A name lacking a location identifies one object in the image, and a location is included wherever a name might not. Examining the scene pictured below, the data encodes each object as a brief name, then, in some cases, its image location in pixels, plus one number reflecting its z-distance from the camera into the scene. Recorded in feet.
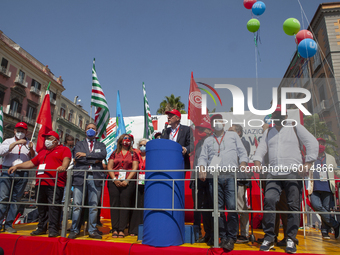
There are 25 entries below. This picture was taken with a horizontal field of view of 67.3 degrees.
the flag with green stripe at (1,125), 24.29
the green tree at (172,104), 96.43
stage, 10.69
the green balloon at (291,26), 29.09
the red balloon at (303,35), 28.19
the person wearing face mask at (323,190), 15.69
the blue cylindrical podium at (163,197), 11.35
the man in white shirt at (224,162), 11.78
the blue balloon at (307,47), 26.23
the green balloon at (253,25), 30.89
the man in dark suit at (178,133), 15.15
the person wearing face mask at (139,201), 15.38
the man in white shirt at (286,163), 11.19
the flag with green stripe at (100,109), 24.32
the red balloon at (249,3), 31.94
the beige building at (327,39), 68.51
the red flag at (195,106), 15.74
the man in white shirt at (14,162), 15.01
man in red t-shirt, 13.85
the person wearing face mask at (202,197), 12.74
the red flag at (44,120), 22.08
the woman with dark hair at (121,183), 14.44
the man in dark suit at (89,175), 13.74
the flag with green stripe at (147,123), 28.37
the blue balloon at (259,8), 30.35
